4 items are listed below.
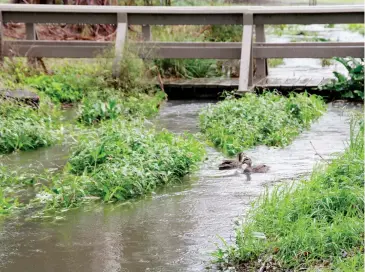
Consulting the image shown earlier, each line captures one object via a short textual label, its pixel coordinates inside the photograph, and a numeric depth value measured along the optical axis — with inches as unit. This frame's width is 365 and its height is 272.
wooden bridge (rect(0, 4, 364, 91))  692.2
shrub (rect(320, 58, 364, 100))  665.7
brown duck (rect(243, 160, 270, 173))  436.3
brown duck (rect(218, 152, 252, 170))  445.2
